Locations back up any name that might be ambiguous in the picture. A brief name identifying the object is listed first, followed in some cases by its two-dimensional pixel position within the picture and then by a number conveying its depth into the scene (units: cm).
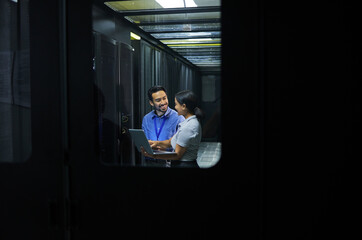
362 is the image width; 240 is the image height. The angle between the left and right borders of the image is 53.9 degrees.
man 391
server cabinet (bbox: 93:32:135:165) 295
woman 295
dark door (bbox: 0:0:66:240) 147
